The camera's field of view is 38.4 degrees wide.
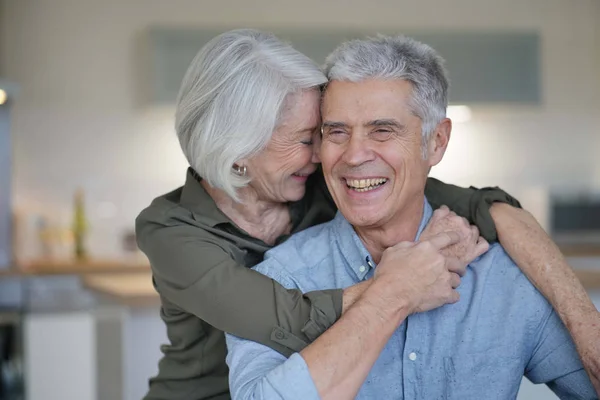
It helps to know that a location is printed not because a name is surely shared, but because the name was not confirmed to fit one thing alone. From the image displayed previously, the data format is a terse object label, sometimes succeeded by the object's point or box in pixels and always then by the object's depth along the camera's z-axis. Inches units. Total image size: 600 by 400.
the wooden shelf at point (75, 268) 210.1
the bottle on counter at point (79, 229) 226.2
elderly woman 62.8
